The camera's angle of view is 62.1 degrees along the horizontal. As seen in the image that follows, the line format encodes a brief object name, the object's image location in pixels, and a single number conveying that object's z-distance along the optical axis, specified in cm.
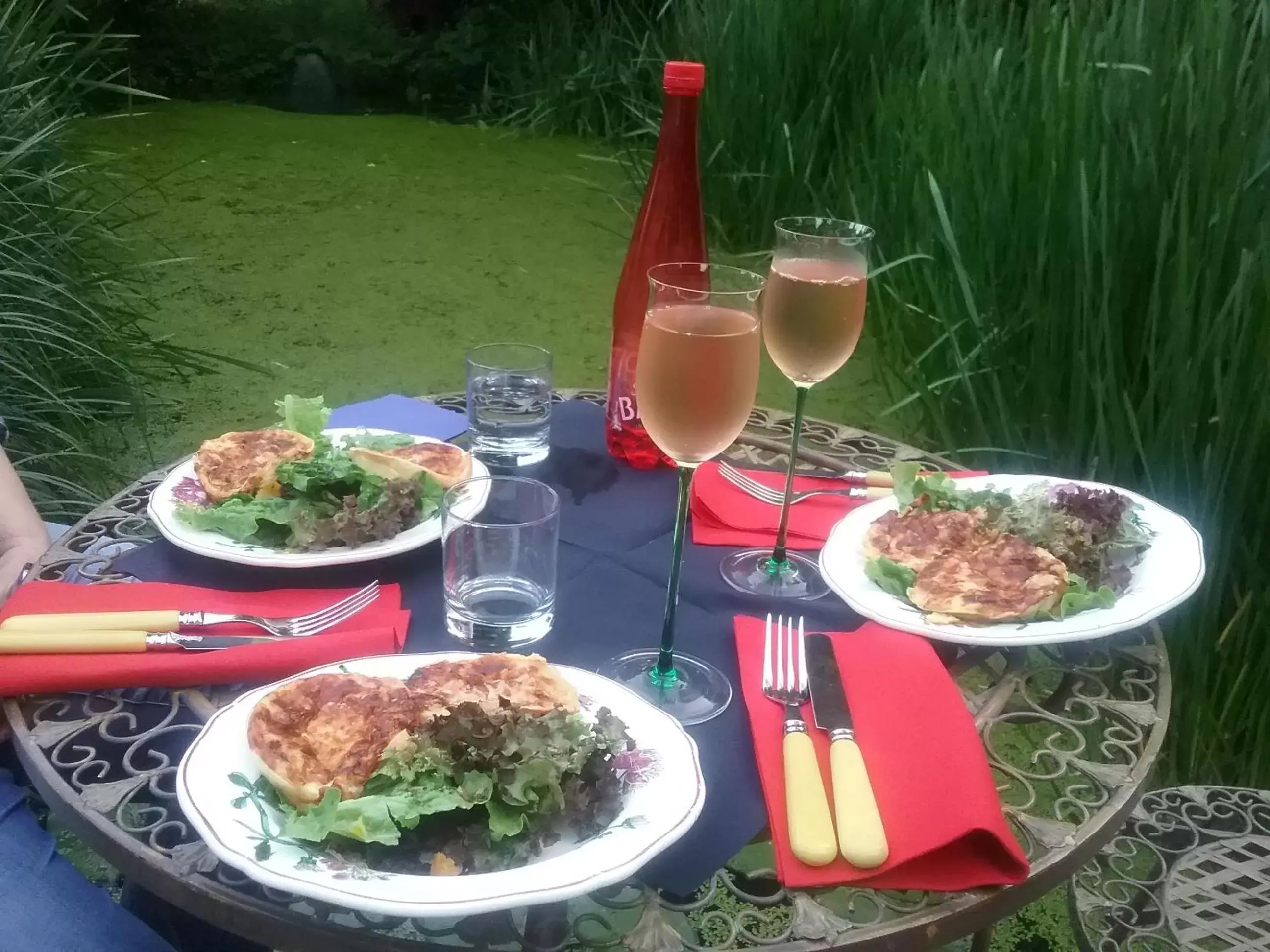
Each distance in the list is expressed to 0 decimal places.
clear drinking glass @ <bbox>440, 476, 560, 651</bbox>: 73
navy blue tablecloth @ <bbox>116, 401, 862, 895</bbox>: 59
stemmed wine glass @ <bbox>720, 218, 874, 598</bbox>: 82
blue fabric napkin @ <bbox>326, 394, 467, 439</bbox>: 106
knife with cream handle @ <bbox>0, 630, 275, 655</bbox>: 66
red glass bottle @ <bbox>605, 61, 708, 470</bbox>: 102
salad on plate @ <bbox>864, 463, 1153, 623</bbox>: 74
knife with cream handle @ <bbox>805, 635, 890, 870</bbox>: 52
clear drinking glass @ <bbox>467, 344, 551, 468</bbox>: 103
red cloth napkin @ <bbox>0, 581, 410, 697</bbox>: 65
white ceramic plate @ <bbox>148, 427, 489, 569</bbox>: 79
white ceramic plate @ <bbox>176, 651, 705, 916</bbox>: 46
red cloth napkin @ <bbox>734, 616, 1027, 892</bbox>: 53
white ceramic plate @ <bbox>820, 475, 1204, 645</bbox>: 71
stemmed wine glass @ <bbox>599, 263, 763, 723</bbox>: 68
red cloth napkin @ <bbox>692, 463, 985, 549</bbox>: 91
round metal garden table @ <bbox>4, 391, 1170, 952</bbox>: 51
